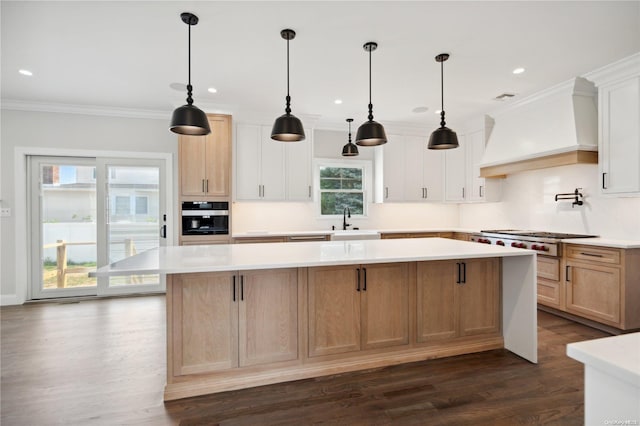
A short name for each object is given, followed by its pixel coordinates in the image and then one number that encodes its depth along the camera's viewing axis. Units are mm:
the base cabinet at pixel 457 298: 2721
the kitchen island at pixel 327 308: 2230
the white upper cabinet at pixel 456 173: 5512
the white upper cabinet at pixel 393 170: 5461
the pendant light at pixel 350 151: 4574
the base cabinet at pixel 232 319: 2225
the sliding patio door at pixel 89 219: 4504
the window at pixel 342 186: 5648
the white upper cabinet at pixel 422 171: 5582
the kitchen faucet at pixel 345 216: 5539
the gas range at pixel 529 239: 3725
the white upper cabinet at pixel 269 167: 4816
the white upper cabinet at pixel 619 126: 3215
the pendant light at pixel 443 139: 2875
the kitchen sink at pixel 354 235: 4980
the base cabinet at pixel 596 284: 3137
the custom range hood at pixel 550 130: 3676
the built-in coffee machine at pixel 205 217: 4309
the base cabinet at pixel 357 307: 2480
